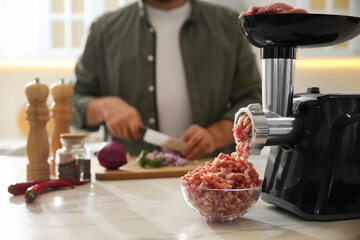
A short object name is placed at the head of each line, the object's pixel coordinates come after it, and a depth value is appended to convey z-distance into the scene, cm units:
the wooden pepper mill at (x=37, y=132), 117
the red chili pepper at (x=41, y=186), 94
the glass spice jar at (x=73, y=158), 114
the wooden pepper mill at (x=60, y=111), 129
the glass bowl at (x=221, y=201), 75
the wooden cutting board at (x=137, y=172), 124
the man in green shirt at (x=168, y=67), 204
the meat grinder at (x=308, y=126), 78
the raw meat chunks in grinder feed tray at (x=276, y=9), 78
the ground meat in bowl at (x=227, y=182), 75
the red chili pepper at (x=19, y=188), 100
